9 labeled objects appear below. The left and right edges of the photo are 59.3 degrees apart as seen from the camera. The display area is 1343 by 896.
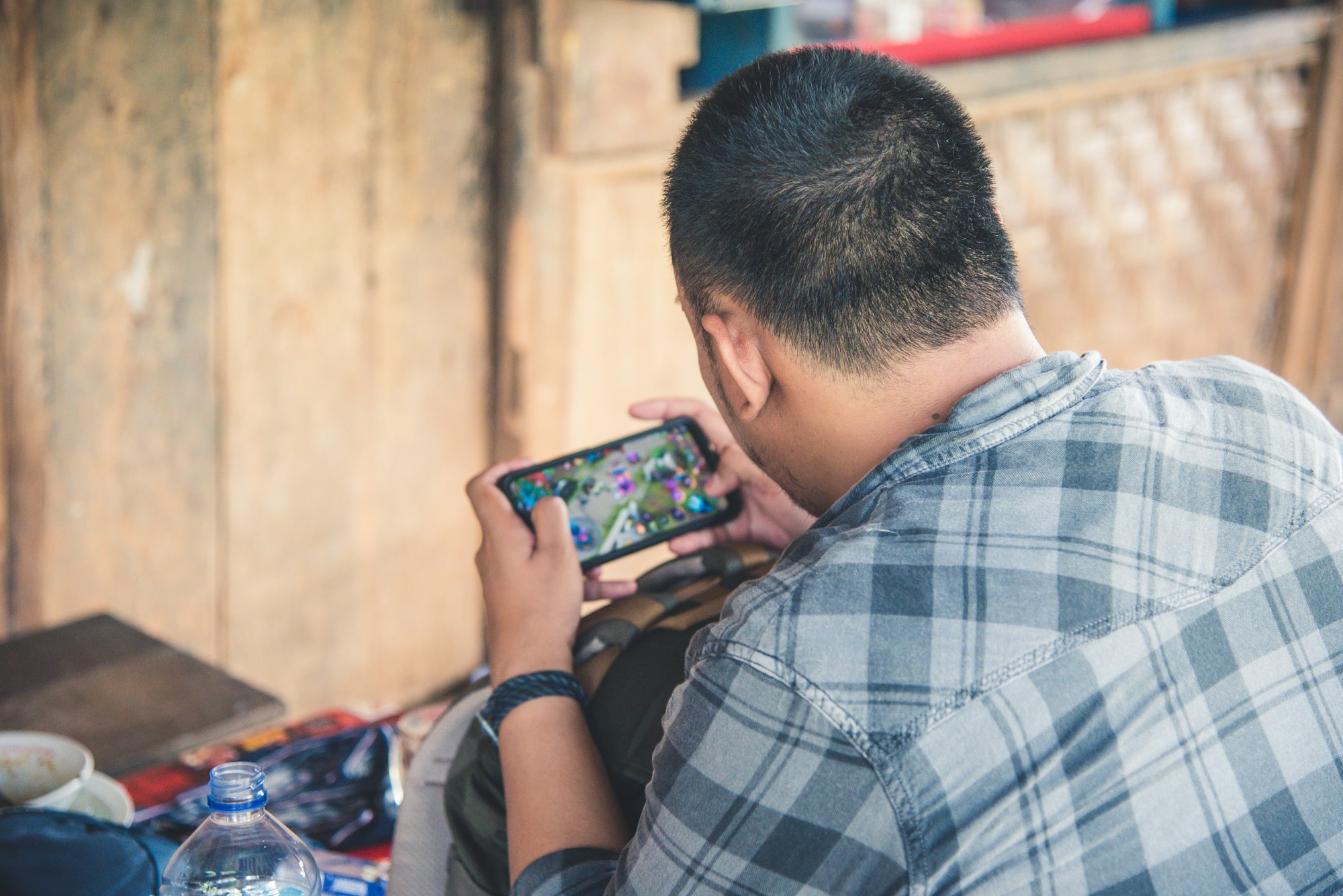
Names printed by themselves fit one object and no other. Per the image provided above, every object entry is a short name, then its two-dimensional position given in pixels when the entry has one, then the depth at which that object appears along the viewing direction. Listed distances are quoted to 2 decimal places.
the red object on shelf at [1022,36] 3.12
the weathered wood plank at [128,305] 1.99
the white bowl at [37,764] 1.17
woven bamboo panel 3.46
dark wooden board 1.45
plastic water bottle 0.97
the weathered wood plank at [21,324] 1.90
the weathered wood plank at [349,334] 2.25
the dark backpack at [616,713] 1.02
